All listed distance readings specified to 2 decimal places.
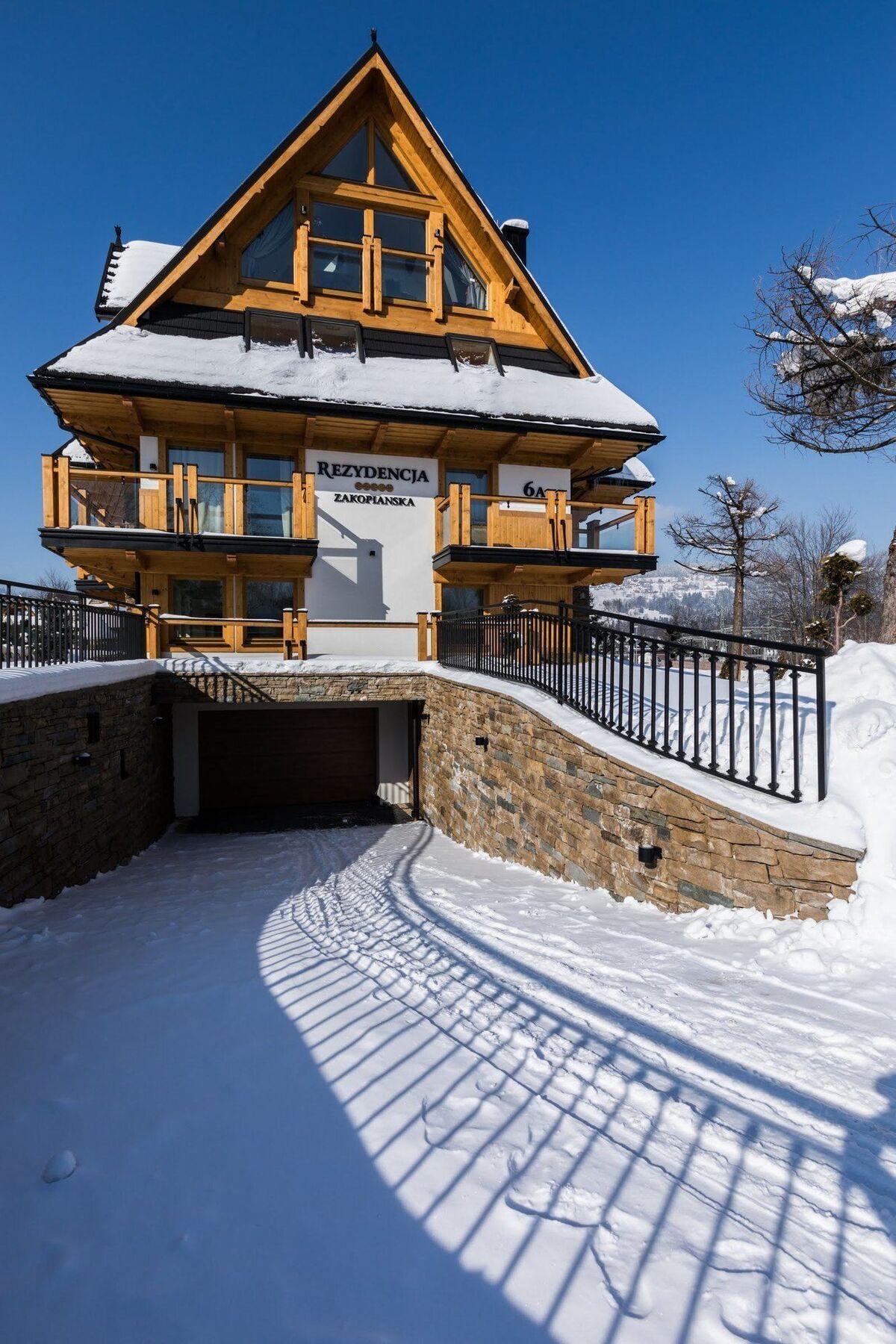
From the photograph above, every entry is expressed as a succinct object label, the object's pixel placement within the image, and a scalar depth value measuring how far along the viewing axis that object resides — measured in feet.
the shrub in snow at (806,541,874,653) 55.93
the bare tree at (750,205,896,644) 34.09
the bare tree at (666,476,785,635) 73.67
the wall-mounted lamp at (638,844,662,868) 19.06
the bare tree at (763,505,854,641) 106.83
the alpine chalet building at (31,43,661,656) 42.50
